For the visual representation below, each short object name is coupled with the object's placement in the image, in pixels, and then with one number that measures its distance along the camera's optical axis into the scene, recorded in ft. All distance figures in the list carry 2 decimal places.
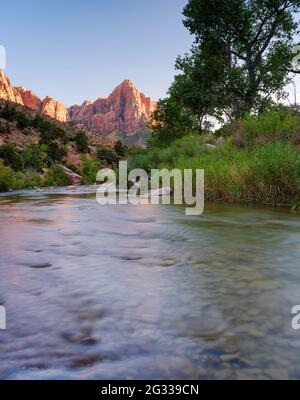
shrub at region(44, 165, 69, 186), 100.17
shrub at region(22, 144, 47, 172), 109.81
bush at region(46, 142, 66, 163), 135.40
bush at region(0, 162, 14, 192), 68.03
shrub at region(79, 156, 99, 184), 124.77
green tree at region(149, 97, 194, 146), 91.71
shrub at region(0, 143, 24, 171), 101.60
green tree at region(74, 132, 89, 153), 167.12
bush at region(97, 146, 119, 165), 170.40
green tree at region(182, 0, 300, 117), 60.29
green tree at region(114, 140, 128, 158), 188.55
